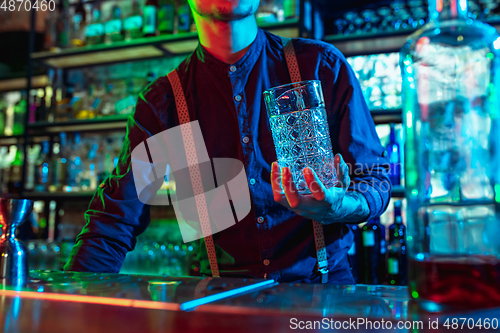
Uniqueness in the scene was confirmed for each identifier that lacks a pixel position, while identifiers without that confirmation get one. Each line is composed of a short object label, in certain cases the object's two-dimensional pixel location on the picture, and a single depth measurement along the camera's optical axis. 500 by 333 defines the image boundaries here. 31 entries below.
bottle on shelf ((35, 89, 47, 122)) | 3.09
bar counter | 0.43
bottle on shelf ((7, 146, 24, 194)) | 3.25
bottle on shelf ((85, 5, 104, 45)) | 2.97
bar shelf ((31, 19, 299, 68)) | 2.45
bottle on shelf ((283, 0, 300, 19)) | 2.42
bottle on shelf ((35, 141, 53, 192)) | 2.93
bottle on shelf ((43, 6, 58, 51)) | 3.15
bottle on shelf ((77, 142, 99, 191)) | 2.81
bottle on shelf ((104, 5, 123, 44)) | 2.89
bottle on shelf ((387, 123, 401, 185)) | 2.36
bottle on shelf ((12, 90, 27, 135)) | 3.37
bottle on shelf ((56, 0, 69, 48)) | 3.12
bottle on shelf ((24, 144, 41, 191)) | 3.08
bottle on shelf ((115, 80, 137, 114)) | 2.77
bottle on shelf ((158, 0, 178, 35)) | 2.72
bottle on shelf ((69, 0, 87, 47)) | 3.12
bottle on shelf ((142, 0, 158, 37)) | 2.77
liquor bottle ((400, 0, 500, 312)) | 0.44
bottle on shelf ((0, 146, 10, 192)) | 3.28
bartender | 1.12
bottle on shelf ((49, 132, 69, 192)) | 2.89
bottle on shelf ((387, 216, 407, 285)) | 2.18
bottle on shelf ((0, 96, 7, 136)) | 3.41
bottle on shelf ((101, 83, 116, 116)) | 2.89
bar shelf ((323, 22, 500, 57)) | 2.31
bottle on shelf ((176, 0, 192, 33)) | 2.70
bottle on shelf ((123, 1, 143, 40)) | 2.85
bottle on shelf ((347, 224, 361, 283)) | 2.23
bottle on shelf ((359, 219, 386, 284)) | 2.22
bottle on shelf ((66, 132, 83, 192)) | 2.87
